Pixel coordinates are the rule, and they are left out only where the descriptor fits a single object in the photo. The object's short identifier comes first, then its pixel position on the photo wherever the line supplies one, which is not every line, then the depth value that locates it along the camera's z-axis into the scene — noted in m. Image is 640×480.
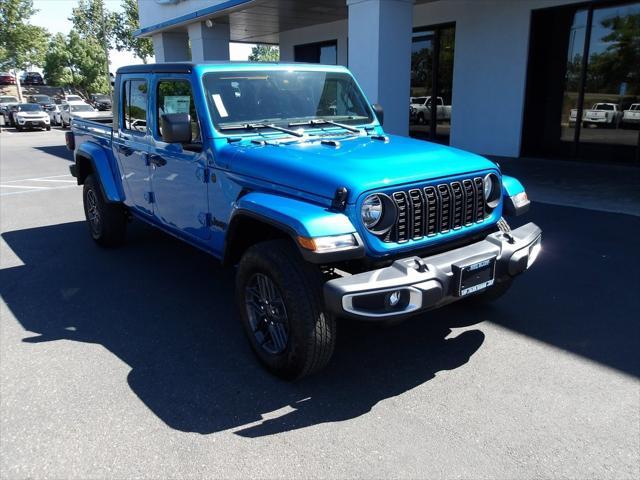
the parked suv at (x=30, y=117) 27.12
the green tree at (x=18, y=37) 41.81
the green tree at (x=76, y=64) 56.69
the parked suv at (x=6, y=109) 30.17
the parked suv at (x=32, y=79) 63.22
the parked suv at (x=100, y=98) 46.44
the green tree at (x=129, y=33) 57.44
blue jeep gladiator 2.91
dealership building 10.02
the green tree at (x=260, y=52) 82.50
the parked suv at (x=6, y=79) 57.69
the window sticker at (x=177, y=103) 4.11
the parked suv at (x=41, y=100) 36.47
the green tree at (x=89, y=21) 63.22
